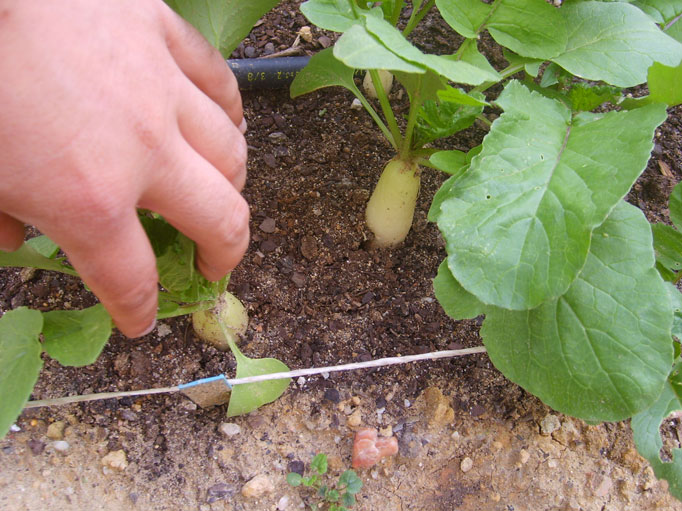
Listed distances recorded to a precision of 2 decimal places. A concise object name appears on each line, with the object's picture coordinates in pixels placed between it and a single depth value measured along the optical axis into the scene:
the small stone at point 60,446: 0.30
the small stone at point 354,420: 0.32
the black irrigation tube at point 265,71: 0.39
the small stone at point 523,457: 0.31
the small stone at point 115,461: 0.30
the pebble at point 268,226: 0.36
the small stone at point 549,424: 0.32
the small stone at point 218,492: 0.30
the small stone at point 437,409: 0.32
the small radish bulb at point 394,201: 0.34
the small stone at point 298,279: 0.35
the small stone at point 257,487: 0.30
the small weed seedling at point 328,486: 0.29
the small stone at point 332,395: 0.32
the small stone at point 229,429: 0.31
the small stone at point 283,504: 0.30
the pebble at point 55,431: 0.30
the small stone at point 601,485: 0.31
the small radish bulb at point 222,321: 0.32
